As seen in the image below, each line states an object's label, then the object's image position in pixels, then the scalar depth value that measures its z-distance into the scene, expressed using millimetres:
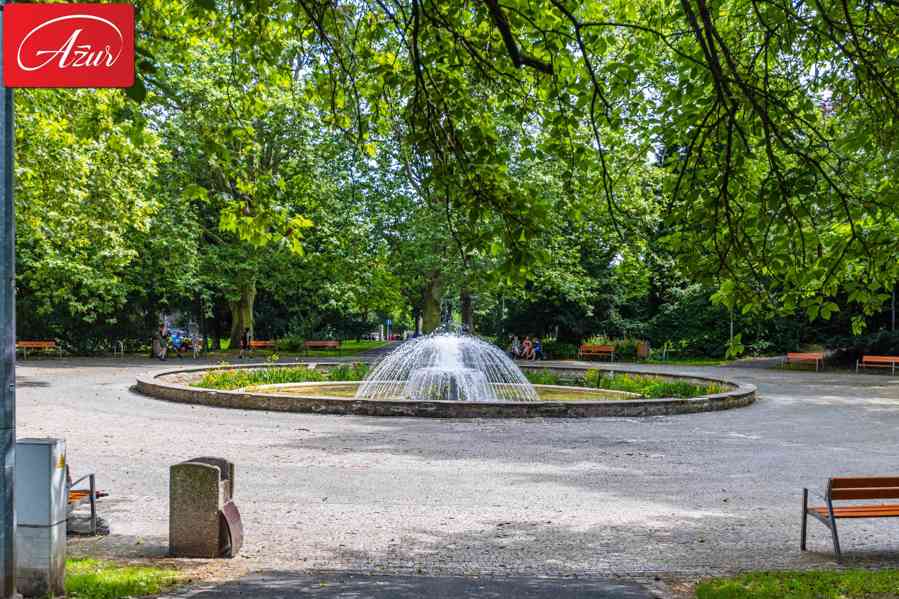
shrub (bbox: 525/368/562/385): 23203
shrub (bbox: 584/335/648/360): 39656
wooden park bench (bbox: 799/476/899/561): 7030
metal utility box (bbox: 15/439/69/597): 5305
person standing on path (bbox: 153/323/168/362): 35906
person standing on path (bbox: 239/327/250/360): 37531
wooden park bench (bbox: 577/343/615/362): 38844
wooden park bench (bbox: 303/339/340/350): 39781
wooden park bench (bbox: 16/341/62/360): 35500
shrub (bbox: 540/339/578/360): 40656
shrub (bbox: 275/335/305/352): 38906
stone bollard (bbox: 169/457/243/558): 6625
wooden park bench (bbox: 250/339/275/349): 38675
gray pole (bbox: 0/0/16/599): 4605
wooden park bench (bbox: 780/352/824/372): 33844
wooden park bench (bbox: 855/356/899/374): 30688
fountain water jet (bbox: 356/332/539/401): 19109
